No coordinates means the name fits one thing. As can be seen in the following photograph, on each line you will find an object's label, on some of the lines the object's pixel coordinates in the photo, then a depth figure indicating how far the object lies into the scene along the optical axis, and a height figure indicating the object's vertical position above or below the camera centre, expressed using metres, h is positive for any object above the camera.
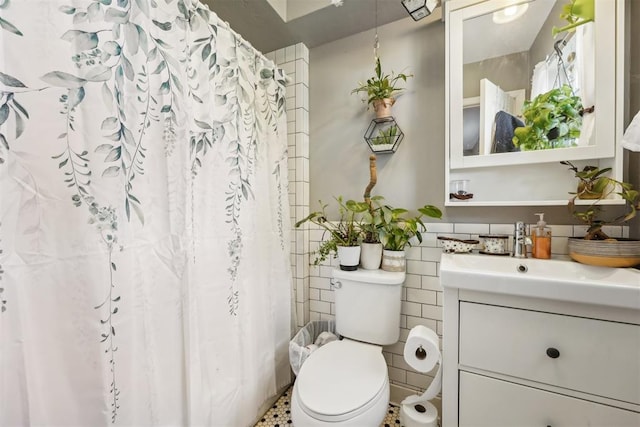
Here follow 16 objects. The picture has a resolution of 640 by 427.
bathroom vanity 0.77 -0.46
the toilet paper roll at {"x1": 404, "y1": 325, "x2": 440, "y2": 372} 1.07 -0.59
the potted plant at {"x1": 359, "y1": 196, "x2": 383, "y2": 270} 1.45 -0.18
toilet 0.99 -0.72
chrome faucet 1.20 -0.15
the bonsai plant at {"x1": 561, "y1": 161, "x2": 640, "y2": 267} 0.96 -0.06
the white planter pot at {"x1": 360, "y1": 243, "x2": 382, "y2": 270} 1.45 -0.26
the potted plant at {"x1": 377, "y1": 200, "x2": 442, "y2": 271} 1.40 -0.15
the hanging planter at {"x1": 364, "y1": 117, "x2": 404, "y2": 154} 1.52 +0.42
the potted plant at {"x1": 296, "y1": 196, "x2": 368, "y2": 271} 1.44 -0.17
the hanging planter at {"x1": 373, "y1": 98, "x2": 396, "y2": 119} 1.49 +0.57
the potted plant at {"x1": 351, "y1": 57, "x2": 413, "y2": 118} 1.48 +0.67
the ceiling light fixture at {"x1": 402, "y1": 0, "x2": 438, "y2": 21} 1.12 +0.86
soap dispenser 1.17 -0.15
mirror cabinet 1.08 +0.53
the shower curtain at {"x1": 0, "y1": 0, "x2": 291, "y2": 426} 0.67 -0.03
